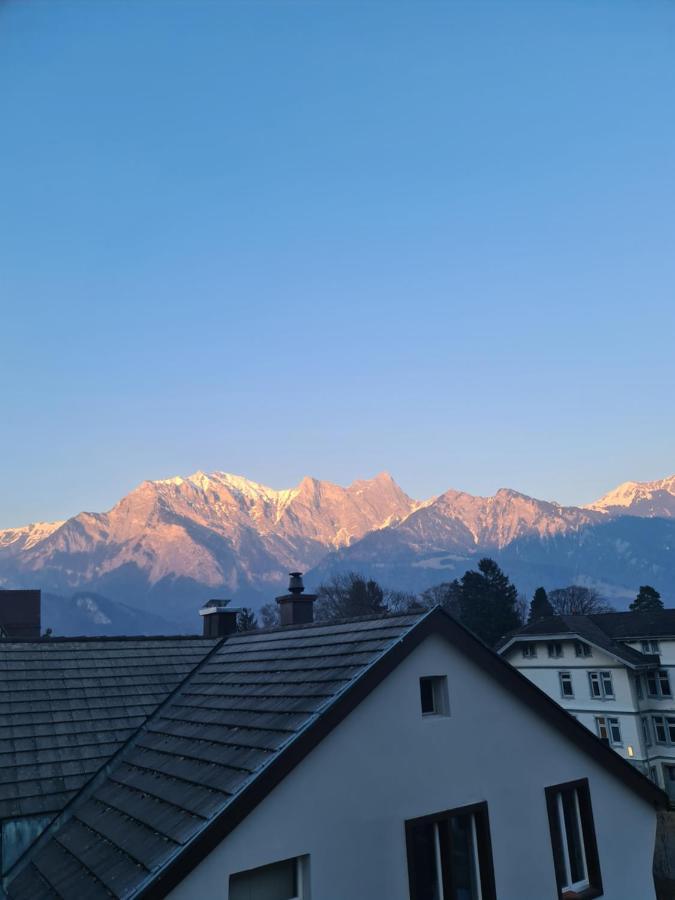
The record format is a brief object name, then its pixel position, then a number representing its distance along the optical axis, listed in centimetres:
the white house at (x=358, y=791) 665
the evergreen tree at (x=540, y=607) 8594
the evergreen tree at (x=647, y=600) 7712
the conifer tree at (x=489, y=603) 7819
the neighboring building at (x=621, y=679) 3994
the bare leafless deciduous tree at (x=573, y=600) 10562
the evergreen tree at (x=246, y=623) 7965
